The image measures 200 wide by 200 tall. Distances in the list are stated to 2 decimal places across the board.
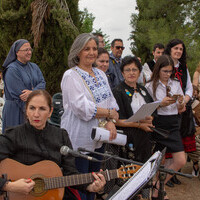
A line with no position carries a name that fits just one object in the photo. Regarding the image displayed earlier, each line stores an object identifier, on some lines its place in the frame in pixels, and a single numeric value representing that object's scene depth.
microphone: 2.03
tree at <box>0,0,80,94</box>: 7.98
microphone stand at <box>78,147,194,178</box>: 1.92
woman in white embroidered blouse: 2.76
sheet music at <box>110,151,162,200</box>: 1.64
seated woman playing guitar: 2.33
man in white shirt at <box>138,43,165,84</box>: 4.50
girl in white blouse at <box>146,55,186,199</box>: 3.63
